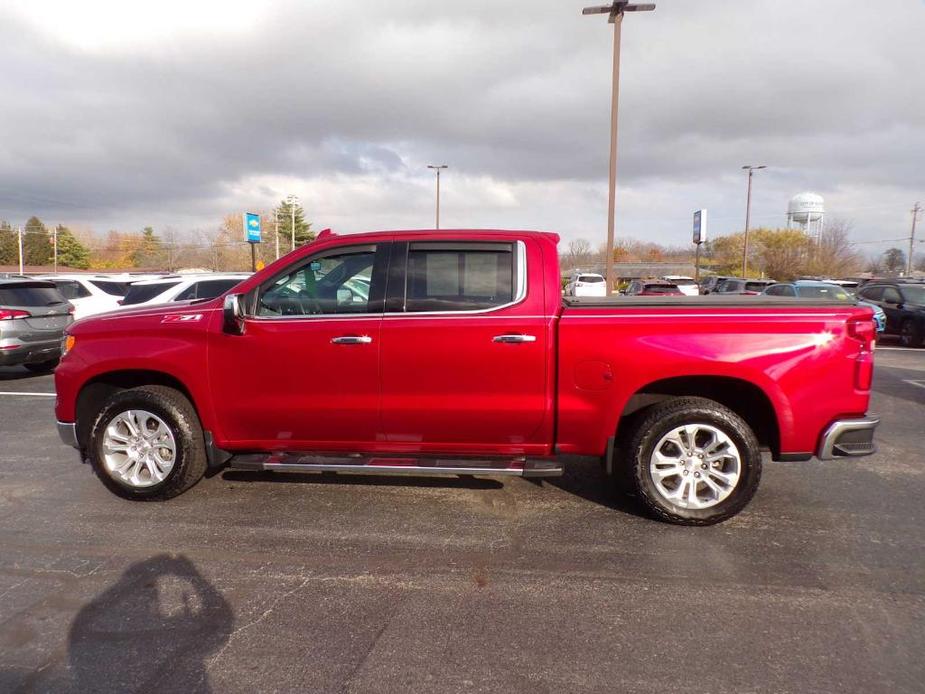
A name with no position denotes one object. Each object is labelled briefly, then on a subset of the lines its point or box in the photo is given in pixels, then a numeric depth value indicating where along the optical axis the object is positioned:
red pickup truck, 3.90
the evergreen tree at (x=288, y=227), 73.38
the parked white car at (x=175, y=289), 9.54
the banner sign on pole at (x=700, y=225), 38.62
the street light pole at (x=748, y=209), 42.00
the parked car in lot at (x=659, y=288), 19.25
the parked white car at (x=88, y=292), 12.14
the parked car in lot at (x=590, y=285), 26.25
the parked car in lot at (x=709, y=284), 30.57
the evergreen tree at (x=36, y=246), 77.75
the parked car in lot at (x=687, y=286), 23.42
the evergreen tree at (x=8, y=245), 80.88
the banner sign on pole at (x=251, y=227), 24.33
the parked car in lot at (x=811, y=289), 17.00
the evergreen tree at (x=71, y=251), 75.94
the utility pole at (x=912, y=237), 68.00
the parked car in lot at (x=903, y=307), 14.81
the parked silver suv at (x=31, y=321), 9.38
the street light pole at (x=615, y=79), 15.15
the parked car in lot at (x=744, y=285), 25.38
